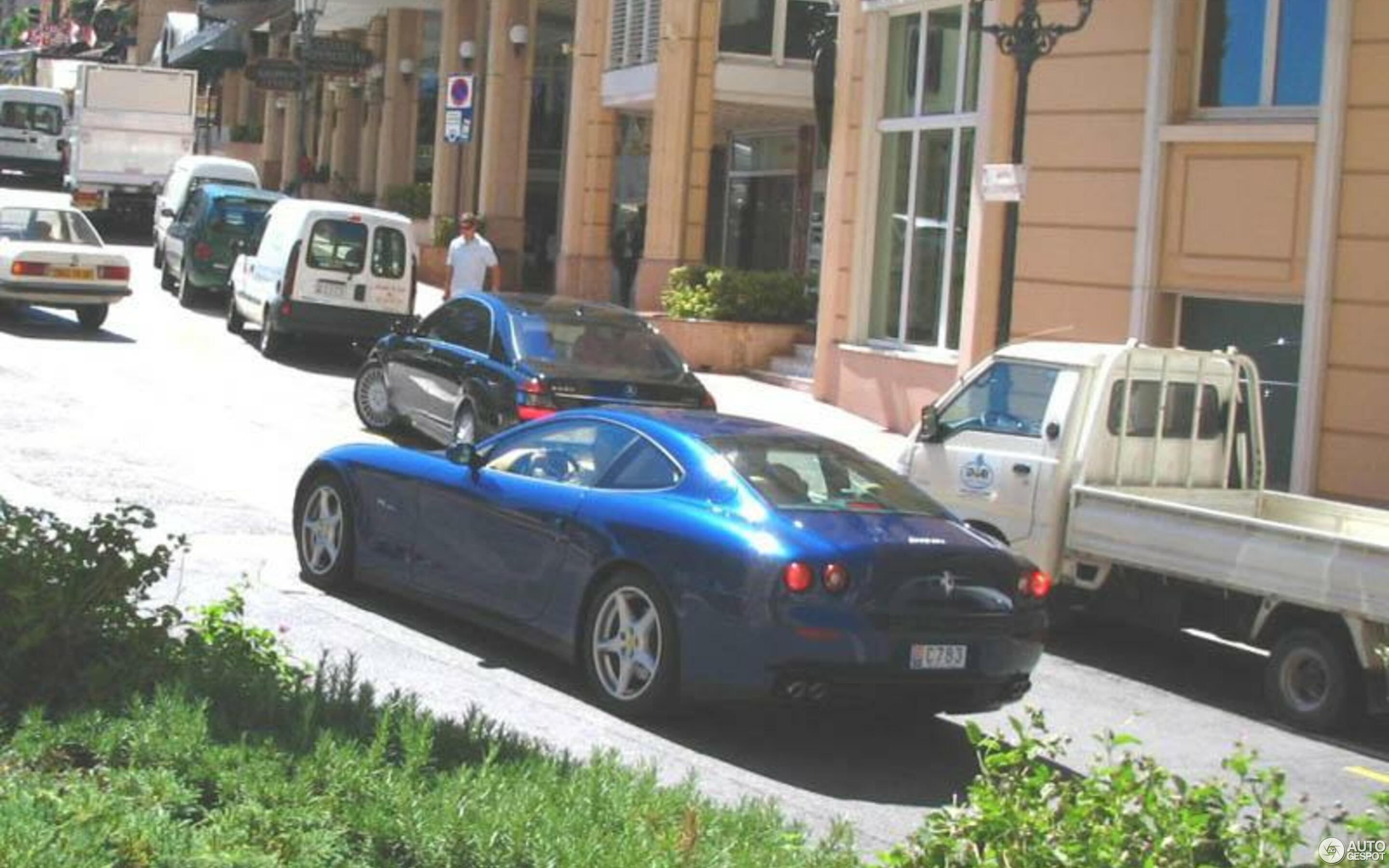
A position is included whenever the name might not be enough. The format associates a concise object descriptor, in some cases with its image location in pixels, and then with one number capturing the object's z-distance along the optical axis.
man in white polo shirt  23.59
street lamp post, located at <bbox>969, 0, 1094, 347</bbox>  15.74
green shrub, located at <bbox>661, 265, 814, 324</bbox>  25.72
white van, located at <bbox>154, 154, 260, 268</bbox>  33.78
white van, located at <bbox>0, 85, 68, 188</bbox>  51.44
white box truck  40.34
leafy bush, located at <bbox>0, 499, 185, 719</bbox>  6.82
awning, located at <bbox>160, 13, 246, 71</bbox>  57.66
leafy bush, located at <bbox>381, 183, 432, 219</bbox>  40.09
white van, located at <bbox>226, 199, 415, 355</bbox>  23.61
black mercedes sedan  15.88
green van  28.98
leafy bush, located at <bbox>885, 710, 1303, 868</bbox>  4.32
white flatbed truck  10.15
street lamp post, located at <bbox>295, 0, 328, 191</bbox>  41.06
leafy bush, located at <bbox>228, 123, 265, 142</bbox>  61.41
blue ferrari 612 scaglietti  8.32
